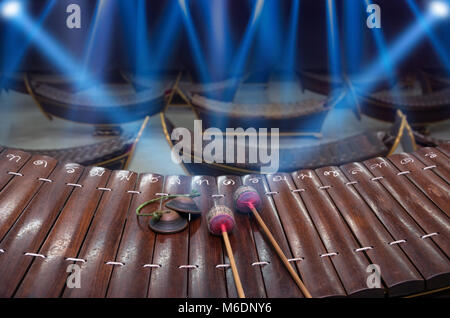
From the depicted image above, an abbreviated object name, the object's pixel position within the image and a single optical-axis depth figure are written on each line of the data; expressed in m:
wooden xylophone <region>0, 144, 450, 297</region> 0.67
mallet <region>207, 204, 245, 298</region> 0.73
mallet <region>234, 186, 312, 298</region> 0.78
